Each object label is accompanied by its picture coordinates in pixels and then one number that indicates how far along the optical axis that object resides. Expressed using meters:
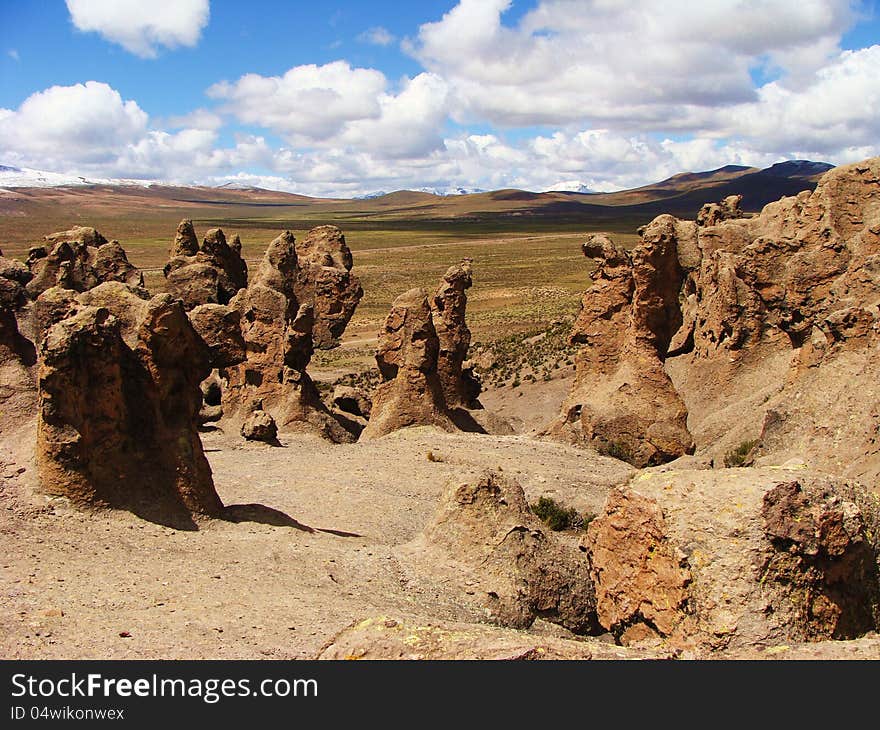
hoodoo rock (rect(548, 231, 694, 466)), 20.92
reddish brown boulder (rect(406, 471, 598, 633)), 9.95
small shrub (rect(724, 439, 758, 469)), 16.09
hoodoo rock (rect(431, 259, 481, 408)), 25.97
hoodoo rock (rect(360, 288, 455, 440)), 21.41
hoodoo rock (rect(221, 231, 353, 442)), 22.86
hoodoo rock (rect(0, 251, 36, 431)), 13.99
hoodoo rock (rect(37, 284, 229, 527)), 10.72
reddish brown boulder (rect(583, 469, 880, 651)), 7.01
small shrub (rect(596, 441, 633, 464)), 20.98
